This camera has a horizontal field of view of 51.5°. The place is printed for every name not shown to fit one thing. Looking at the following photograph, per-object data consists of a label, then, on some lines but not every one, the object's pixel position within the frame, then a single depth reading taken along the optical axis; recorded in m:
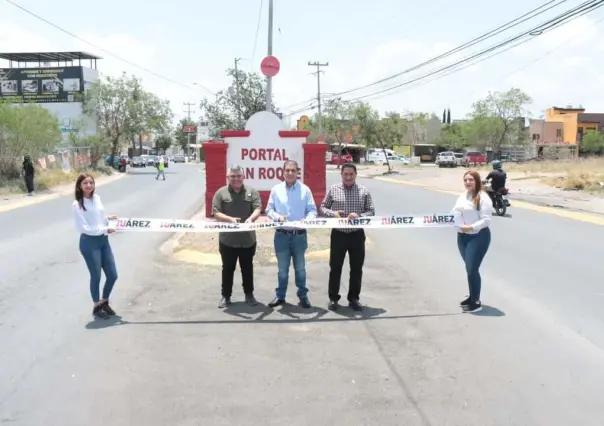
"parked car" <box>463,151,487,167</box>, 64.25
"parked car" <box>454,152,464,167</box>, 63.31
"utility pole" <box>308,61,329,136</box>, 68.99
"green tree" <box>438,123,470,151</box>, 87.83
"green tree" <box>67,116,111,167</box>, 45.31
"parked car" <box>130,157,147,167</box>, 72.06
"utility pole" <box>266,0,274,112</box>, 21.73
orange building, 83.31
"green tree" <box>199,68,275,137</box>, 21.38
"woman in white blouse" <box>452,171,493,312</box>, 7.02
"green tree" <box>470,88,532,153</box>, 66.75
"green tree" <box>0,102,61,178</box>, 27.95
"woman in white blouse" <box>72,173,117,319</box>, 6.61
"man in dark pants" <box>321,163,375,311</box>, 7.04
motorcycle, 17.81
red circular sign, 13.38
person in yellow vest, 40.38
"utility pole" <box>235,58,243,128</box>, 21.41
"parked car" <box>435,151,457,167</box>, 60.94
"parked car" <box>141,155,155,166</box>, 74.14
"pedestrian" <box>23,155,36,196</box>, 25.61
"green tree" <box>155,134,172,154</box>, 123.99
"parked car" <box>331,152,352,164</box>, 62.82
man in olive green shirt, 7.18
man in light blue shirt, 7.13
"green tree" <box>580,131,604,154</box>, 75.00
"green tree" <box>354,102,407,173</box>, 54.00
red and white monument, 12.35
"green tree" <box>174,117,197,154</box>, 134.91
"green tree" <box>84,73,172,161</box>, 53.69
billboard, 75.00
